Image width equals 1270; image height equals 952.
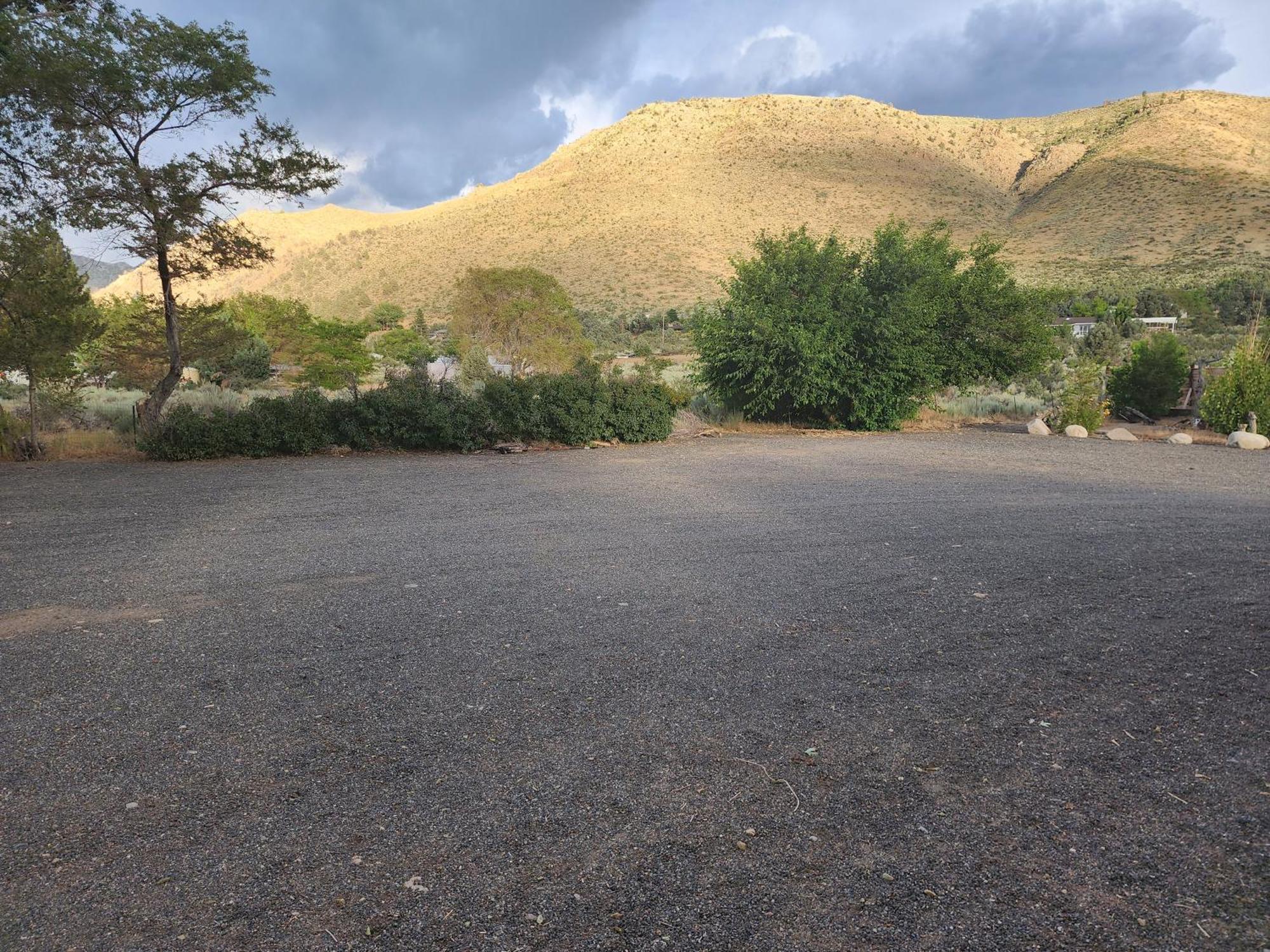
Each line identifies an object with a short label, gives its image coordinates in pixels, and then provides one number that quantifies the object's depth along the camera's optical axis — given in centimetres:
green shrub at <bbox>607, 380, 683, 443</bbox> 1434
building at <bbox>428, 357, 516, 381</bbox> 2820
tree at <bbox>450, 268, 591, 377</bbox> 3722
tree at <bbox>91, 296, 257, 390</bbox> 1416
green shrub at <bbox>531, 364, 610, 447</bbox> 1359
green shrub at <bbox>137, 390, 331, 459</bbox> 1159
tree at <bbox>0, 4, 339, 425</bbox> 1102
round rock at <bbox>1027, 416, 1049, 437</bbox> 1585
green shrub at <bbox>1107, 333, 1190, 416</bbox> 1773
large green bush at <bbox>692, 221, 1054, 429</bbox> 1586
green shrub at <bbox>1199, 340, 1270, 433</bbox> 1488
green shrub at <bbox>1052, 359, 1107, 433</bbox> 1606
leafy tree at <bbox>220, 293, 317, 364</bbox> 3372
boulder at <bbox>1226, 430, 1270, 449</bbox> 1363
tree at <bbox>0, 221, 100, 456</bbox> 1136
